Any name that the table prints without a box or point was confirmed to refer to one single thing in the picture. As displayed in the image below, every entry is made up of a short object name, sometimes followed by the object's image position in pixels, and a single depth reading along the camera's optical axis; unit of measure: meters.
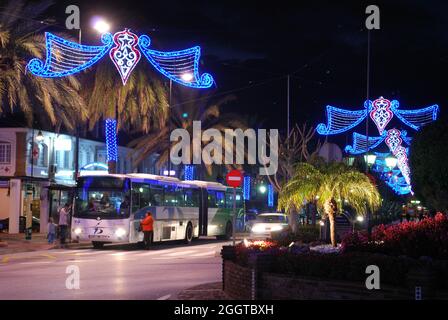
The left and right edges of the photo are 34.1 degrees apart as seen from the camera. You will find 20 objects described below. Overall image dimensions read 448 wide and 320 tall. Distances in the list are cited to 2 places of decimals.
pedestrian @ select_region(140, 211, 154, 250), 30.64
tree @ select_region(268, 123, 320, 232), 45.34
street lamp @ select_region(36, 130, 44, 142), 39.22
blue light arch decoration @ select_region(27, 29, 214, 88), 30.67
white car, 37.16
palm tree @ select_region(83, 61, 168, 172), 37.16
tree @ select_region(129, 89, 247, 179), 47.09
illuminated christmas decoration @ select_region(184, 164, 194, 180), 49.09
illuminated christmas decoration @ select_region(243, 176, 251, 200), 67.91
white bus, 30.73
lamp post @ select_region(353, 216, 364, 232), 33.16
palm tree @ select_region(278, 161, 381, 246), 19.61
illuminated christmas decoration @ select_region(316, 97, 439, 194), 49.69
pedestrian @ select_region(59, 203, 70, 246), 32.75
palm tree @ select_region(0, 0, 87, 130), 29.27
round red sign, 25.36
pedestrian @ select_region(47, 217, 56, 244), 33.75
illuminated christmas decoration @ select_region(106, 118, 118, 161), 39.22
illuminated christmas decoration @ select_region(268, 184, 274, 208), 77.00
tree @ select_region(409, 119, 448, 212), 15.17
